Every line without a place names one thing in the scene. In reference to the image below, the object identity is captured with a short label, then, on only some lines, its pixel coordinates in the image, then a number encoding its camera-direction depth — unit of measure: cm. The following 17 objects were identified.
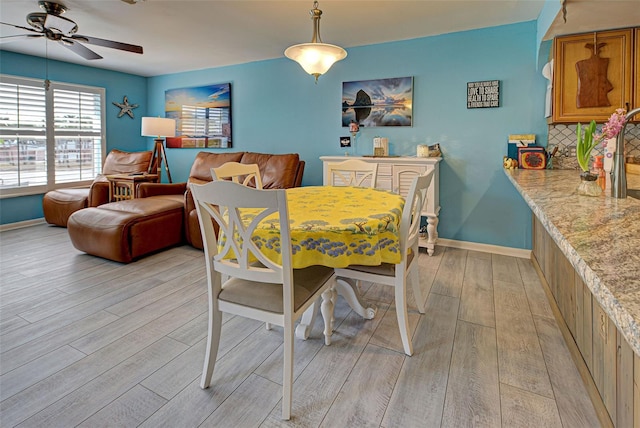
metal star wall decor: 571
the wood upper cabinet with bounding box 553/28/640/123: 263
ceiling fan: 300
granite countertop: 61
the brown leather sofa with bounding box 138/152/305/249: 372
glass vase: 166
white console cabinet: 350
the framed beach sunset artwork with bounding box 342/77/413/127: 386
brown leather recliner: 443
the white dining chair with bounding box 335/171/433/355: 180
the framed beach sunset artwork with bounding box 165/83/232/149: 517
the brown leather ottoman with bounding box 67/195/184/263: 322
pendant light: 218
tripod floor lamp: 473
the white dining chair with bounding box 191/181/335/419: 131
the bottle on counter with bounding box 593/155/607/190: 187
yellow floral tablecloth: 152
